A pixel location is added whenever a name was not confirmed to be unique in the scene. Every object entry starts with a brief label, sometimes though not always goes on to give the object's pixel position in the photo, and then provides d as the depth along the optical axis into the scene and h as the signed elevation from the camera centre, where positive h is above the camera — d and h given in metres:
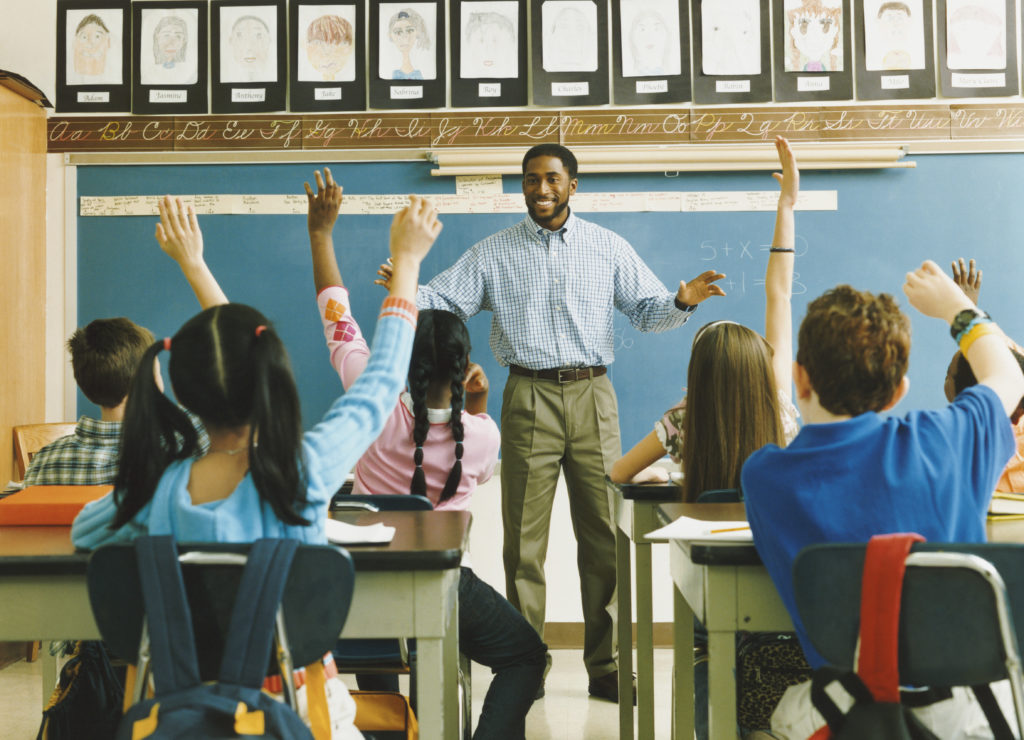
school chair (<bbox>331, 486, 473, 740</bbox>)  2.02 -0.58
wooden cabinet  3.53 +0.57
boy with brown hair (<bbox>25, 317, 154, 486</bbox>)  2.01 +0.01
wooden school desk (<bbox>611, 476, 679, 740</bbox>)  2.10 -0.51
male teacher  3.03 +0.15
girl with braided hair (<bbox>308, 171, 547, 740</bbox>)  1.92 -0.12
